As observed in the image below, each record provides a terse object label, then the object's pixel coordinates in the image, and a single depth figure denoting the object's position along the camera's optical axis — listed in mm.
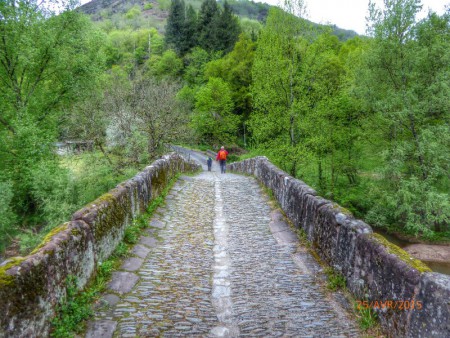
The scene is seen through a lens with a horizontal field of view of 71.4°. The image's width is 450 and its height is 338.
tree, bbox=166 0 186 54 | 64938
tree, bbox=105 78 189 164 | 17828
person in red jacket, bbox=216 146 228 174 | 21094
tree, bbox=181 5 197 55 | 63994
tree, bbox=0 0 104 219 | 15656
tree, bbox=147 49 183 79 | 59312
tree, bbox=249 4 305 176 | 18938
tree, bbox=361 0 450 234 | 16203
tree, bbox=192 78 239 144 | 44291
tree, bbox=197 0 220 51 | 58375
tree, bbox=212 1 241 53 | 56781
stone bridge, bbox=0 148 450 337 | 2951
